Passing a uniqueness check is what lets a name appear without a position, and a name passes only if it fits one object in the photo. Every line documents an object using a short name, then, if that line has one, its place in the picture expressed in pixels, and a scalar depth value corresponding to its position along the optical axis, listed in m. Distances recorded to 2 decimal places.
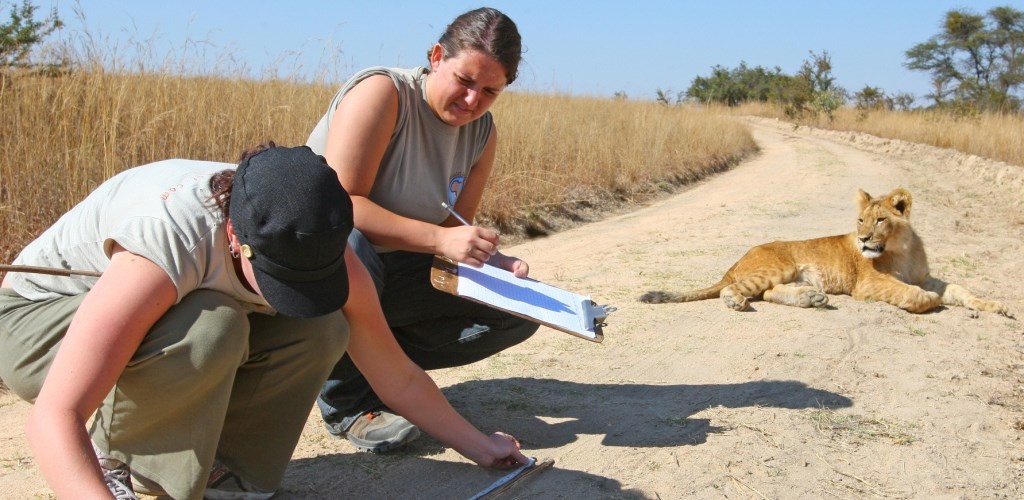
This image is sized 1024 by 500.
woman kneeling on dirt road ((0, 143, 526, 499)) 1.98
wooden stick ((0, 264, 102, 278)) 2.34
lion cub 5.79
